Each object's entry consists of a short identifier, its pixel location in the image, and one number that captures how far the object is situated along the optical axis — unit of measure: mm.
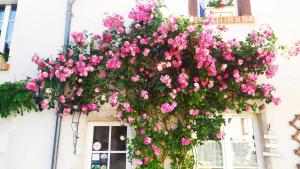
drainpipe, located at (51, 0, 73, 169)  4625
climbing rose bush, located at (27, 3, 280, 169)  4418
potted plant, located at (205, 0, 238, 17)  5449
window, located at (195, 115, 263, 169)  4719
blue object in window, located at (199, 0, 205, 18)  5543
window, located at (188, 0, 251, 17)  5355
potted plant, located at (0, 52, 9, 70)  5199
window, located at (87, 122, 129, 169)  4793
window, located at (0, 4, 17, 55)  5598
